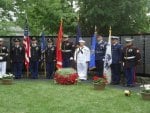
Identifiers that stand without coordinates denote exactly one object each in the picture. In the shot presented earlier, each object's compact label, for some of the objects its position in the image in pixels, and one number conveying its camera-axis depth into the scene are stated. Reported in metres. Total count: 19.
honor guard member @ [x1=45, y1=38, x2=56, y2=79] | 18.17
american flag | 18.09
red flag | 17.56
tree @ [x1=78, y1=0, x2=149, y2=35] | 21.39
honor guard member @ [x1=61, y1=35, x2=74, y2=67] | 17.84
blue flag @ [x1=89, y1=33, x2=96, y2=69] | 17.41
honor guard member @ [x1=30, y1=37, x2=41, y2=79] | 18.25
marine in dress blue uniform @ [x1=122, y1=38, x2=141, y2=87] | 15.77
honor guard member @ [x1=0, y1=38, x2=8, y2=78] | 17.58
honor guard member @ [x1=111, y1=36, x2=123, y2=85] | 16.48
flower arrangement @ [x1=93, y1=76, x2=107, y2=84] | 14.35
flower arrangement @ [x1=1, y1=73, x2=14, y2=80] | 15.65
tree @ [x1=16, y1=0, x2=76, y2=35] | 23.67
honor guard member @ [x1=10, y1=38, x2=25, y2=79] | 18.20
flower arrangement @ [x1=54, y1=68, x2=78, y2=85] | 15.77
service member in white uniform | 17.47
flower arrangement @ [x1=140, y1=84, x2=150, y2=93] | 12.26
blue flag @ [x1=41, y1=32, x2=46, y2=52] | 18.50
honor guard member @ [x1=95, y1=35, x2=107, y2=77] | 17.23
